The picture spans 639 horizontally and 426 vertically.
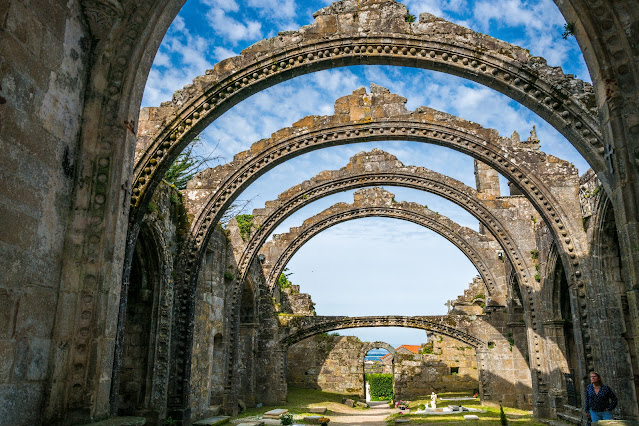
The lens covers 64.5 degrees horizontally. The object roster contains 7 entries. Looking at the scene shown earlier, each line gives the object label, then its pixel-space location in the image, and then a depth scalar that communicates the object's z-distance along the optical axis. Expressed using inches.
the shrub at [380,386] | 1185.4
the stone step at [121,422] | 132.5
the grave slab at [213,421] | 428.1
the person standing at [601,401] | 270.1
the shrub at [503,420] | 441.7
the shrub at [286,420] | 482.0
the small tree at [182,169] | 753.6
